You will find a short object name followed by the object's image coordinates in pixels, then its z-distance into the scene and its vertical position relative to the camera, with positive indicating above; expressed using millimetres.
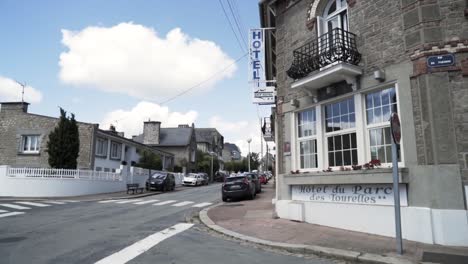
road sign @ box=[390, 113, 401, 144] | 6500 +905
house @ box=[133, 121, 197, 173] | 54531 +5455
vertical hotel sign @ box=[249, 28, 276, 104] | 14477 +4633
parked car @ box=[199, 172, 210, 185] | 44100 -279
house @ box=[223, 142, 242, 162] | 108962 +7640
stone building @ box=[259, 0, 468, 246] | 7492 +1588
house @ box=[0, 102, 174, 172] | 28203 +3055
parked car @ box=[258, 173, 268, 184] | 40681 -490
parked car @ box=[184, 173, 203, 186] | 40469 -425
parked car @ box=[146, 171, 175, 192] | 28422 -496
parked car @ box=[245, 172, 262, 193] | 23053 -400
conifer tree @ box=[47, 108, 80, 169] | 23703 +2161
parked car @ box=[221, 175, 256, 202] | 19422 -674
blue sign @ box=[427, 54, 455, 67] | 7659 +2508
